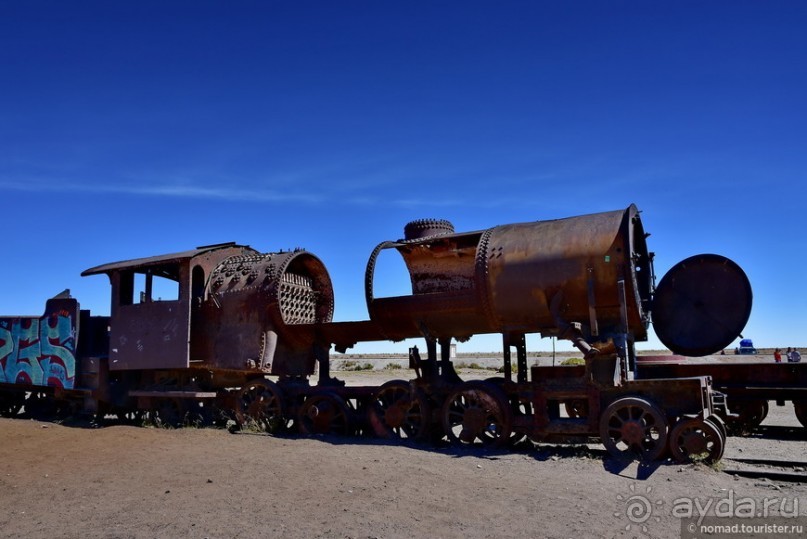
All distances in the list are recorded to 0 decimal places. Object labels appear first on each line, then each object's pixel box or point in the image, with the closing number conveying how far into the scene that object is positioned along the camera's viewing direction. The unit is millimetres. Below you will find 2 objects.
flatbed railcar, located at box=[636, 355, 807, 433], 10961
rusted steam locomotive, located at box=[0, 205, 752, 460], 9039
